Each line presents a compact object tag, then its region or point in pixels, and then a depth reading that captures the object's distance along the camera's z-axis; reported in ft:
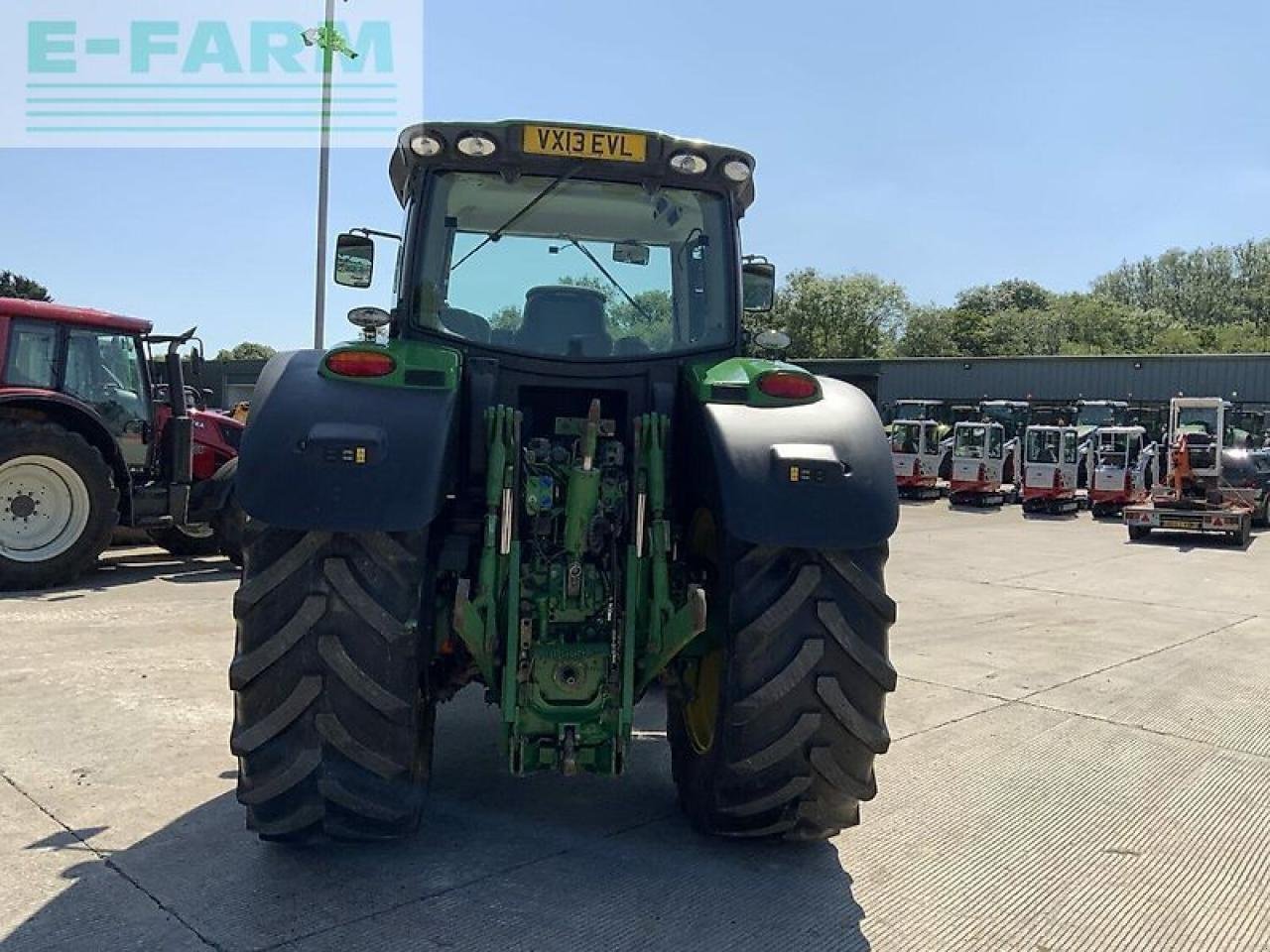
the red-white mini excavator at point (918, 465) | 85.56
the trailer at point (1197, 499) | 55.11
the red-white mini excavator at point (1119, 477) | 71.20
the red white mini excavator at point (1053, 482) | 74.38
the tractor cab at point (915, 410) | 91.16
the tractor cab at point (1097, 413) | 86.33
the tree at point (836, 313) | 192.13
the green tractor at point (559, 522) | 10.39
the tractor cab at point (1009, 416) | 94.58
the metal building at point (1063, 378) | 103.24
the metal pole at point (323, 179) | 64.85
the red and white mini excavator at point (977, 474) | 77.92
